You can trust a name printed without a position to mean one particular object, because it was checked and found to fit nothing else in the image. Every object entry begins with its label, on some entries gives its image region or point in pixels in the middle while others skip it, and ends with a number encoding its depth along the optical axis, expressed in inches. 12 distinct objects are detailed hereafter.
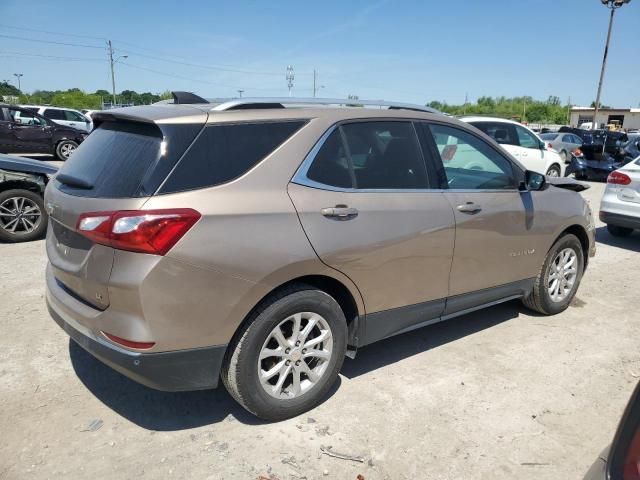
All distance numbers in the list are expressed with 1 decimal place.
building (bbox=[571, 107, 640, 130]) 2741.9
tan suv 96.2
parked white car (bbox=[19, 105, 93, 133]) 762.8
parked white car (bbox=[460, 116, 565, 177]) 488.9
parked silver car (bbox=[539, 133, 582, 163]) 783.7
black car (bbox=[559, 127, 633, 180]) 612.7
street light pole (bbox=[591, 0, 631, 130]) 1203.9
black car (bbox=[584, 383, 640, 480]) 53.6
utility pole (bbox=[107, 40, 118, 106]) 2395.8
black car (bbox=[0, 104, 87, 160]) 614.2
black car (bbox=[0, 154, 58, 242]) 251.6
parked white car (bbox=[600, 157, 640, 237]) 292.2
